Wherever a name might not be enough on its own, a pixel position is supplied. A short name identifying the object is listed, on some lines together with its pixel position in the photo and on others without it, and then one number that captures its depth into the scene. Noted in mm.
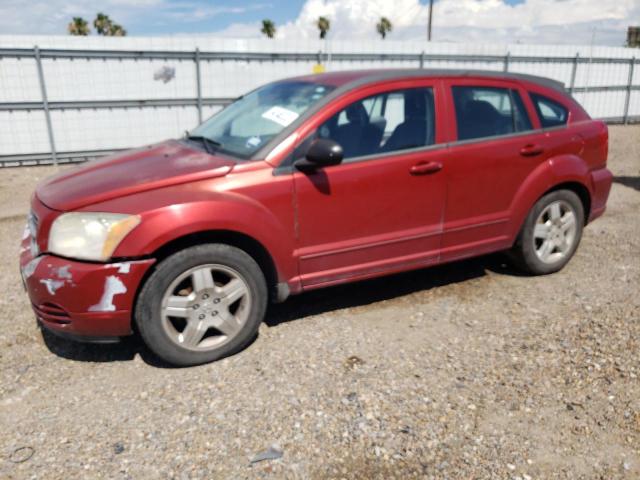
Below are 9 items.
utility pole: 35800
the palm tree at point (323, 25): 54438
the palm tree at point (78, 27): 42719
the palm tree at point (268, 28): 49344
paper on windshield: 3554
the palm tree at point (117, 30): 43378
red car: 3057
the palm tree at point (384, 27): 55406
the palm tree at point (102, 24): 44034
